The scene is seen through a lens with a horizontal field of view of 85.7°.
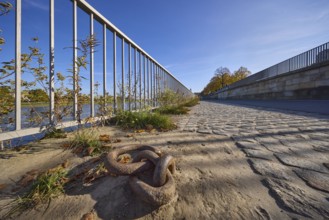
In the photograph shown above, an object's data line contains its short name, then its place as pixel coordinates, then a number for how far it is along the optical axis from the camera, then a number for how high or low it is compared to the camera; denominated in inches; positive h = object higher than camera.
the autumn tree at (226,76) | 2092.8 +361.3
